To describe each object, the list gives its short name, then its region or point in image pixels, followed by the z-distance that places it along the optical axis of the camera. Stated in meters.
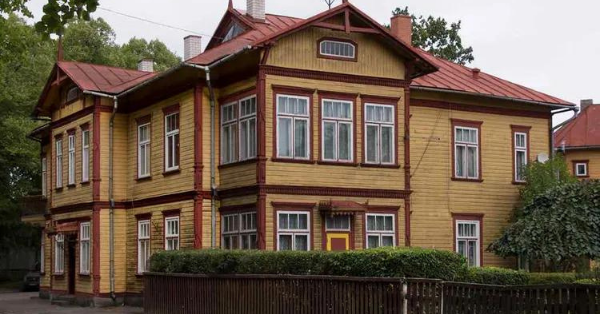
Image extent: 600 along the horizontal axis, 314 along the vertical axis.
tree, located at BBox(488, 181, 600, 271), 28.19
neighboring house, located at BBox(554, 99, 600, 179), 61.75
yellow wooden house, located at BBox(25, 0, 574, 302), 25.97
